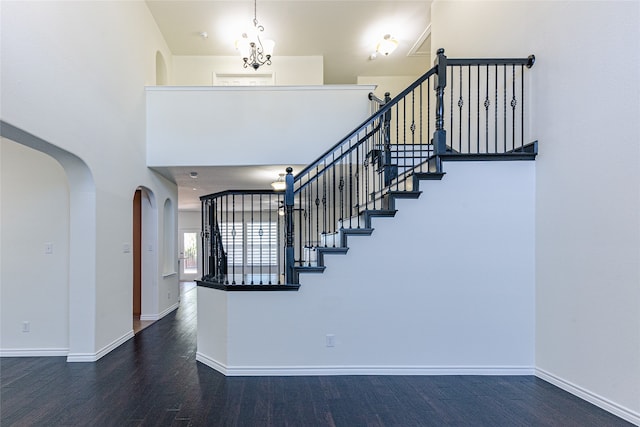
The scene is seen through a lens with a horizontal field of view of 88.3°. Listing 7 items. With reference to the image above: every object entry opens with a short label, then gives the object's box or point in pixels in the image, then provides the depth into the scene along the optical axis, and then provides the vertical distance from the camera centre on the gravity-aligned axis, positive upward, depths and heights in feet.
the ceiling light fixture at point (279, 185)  17.10 +1.59
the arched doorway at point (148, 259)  19.35 -2.62
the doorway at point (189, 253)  41.04 -4.82
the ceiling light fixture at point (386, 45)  19.60 +10.27
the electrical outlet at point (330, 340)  11.11 -4.19
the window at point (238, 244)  36.96 -3.37
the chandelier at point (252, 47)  15.10 +7.94
